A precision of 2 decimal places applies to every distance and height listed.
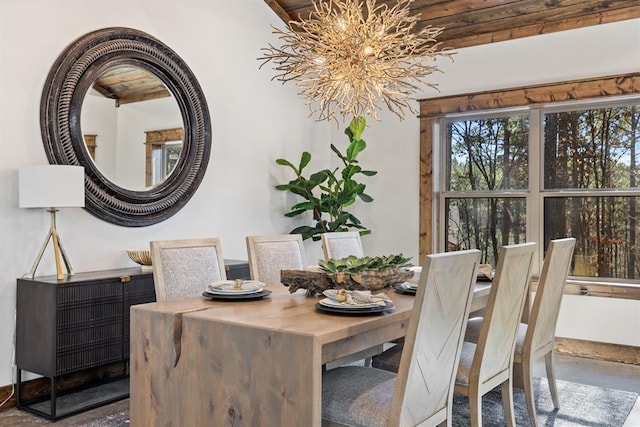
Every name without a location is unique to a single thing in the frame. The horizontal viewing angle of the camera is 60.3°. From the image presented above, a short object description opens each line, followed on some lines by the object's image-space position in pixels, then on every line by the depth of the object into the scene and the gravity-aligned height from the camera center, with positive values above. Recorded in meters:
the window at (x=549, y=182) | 4.53 +0.29
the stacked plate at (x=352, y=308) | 2.20 -0.38
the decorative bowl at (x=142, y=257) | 3.76 -0.30
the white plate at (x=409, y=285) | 2.82 -0.37
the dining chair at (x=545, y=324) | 2.91 -0.61
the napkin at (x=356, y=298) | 2.28 -0.35
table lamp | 3.22 +0.16
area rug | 3.10 -1.16
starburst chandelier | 2.96 +0.90
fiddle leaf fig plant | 5.33 +0.23
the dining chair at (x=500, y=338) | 2.46 -0.58
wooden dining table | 1.89 -0.53
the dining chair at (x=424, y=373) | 1.92 -0.59
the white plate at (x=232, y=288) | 2.58 -0.35
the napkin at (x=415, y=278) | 3.02 -0.37
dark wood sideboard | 3.16 -0.68
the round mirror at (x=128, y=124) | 3.64 +0.66
